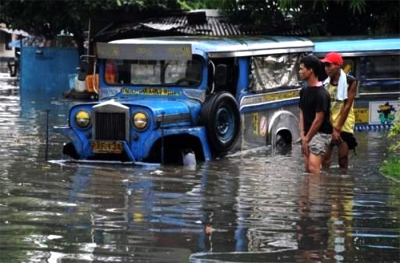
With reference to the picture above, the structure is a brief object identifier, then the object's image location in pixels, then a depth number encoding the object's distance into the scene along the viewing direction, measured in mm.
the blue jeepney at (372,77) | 17641
